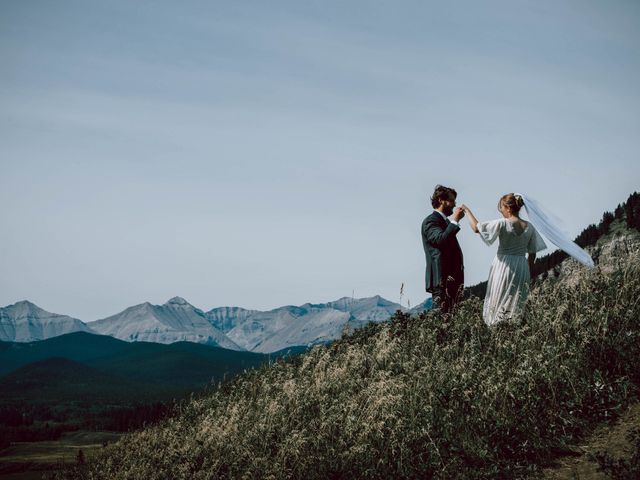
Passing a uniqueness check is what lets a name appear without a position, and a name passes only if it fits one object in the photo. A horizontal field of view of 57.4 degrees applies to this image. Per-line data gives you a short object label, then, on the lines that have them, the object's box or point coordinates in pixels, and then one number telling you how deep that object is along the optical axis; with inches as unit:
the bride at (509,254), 396.2
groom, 427.2
